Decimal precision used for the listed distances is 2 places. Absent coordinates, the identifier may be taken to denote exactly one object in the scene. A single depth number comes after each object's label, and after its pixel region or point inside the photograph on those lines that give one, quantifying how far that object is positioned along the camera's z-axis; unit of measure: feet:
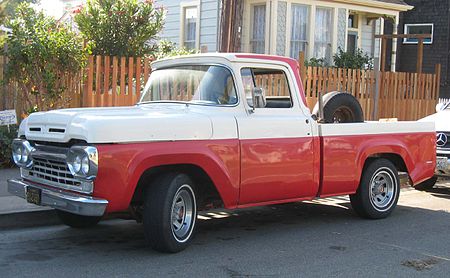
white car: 31.32
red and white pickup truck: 18.08
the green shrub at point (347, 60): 60.08
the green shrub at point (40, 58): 33.40
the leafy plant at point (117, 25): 42.83
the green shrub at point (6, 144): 32.86
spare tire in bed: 26.17
